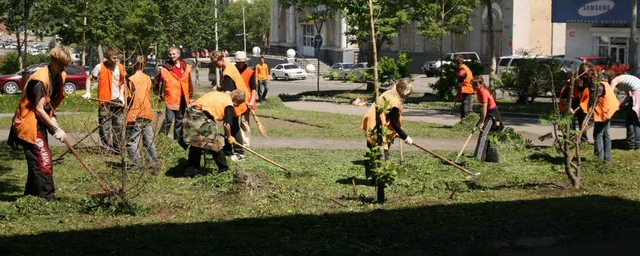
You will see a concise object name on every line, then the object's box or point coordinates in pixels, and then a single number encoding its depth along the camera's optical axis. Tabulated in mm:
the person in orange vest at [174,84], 13117
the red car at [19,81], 40438
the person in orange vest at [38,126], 9023
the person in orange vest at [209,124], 10930
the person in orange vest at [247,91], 13392
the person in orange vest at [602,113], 12992
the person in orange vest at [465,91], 18906
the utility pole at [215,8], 52594
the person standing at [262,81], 29000
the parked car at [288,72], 56938
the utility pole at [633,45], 30144
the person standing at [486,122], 13180
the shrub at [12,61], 51647
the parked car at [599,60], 35325
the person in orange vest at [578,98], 13289
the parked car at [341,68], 56206
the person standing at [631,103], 14703
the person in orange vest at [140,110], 10625
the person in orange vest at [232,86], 12727
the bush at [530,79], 26234
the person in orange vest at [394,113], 10516
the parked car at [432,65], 50150
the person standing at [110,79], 12305
